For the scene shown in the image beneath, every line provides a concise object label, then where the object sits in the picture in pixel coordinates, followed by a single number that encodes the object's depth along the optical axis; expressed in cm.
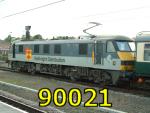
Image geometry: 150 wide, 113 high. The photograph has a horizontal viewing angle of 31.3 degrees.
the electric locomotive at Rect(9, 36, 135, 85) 1544
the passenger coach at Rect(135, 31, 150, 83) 1363
